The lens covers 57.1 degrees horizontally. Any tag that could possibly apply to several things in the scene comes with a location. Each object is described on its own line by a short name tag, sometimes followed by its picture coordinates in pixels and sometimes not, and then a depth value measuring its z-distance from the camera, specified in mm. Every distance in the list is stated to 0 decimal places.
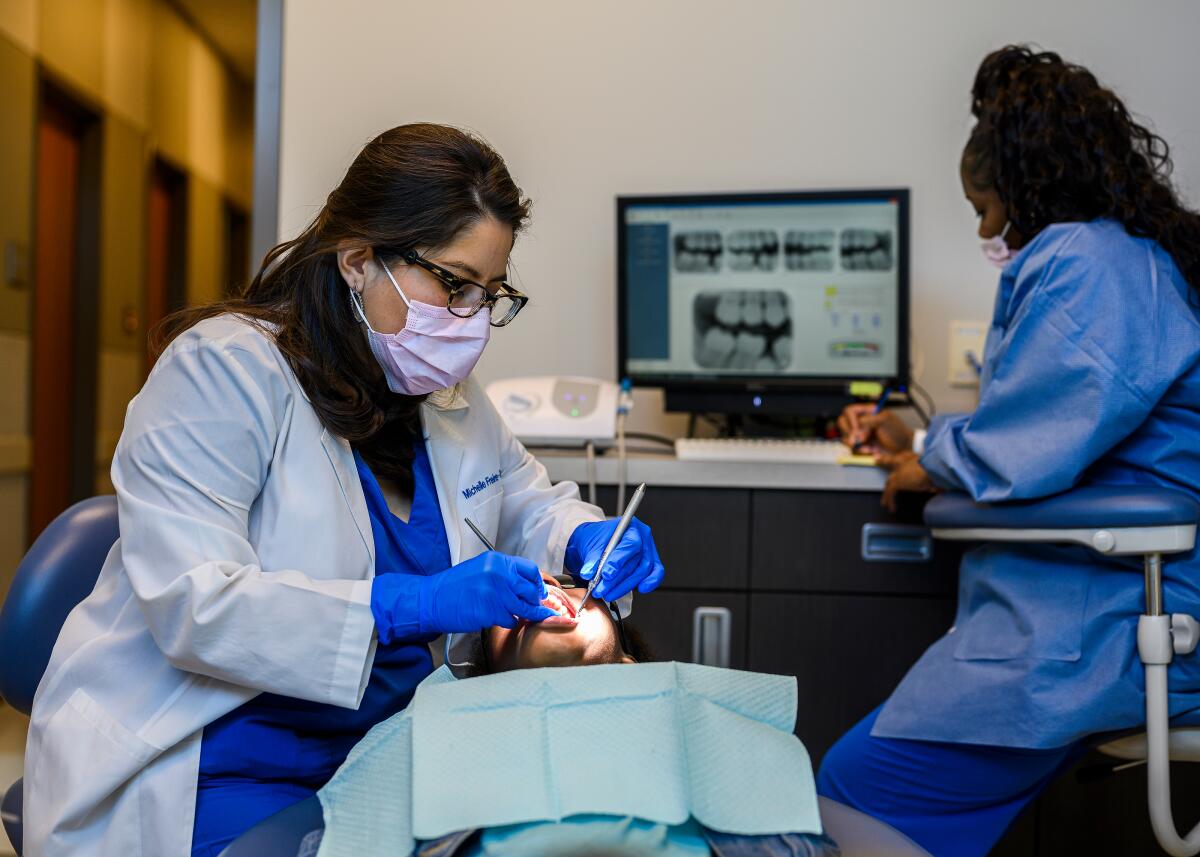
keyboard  1991
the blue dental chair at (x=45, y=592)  1195
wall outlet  2377
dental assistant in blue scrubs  1366
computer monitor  2182
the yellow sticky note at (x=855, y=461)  1975
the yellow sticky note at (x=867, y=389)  2156
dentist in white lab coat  1025
